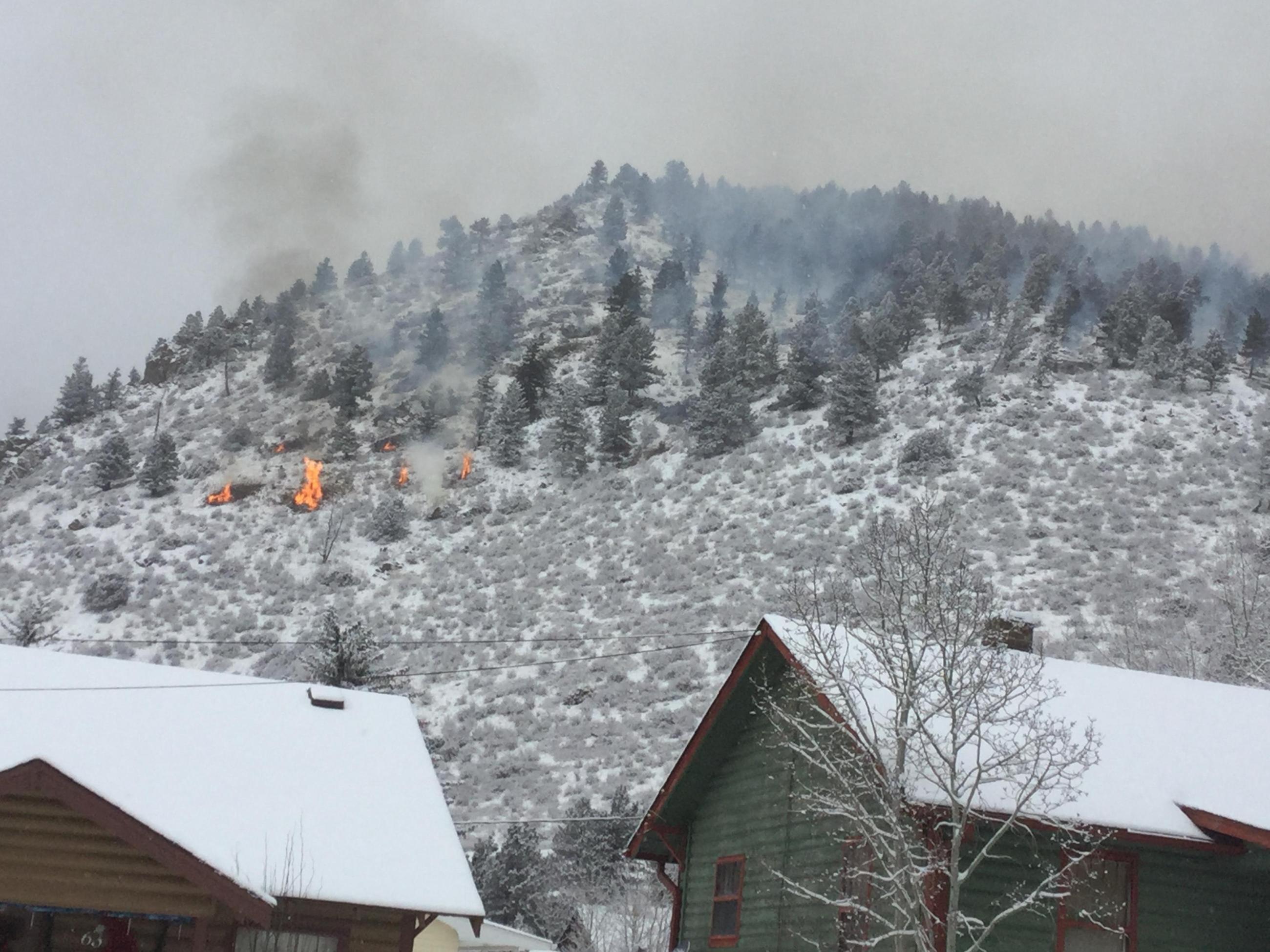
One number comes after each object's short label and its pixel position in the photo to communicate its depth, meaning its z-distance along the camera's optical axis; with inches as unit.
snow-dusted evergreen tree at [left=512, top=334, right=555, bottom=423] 3216.0
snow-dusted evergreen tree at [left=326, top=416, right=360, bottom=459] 3196.4
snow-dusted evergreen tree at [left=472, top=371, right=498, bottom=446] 3171.8
